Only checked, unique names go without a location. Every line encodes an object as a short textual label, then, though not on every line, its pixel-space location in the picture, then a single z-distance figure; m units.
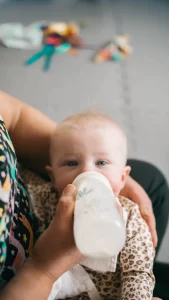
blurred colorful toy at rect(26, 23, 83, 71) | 2.22
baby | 0.77
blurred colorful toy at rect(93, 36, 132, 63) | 2.17
